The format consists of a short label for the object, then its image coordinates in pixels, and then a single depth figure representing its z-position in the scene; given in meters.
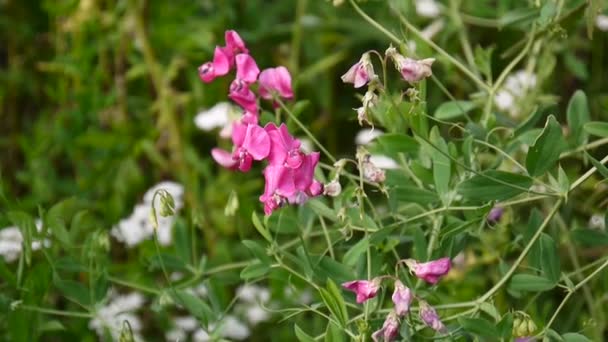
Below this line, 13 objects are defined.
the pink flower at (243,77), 1.32
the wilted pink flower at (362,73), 1.24
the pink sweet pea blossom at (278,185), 1.27
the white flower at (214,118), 1.64
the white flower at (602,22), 1.64
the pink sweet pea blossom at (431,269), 1.26
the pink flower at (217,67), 1.32
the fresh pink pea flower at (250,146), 1.27
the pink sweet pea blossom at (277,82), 1.33
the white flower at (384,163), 1.56
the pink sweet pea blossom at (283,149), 1.26
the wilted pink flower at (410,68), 1.24
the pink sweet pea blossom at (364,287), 1.25
